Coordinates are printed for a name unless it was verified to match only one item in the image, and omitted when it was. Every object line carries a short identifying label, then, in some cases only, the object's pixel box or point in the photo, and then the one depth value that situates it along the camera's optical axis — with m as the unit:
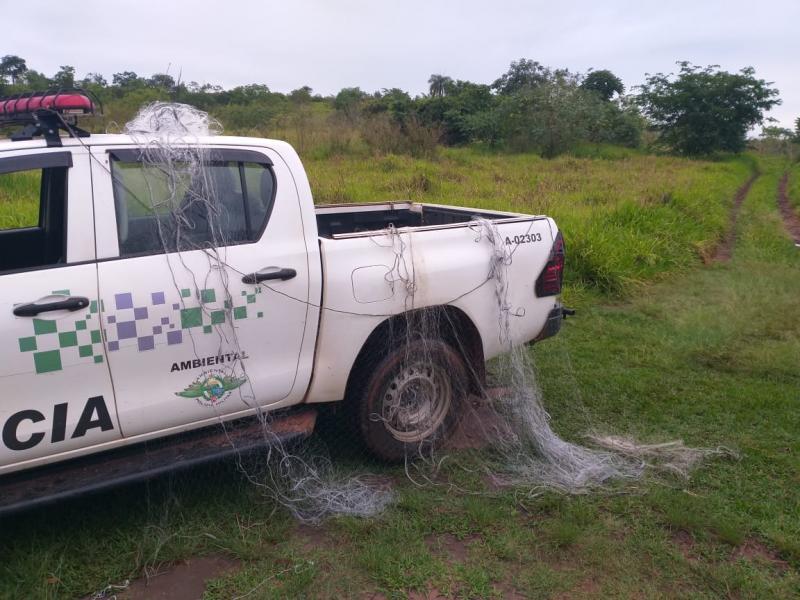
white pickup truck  2.84
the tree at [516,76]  40.25
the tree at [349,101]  22.31
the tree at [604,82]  49.25
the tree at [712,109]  36.44
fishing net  3.23
